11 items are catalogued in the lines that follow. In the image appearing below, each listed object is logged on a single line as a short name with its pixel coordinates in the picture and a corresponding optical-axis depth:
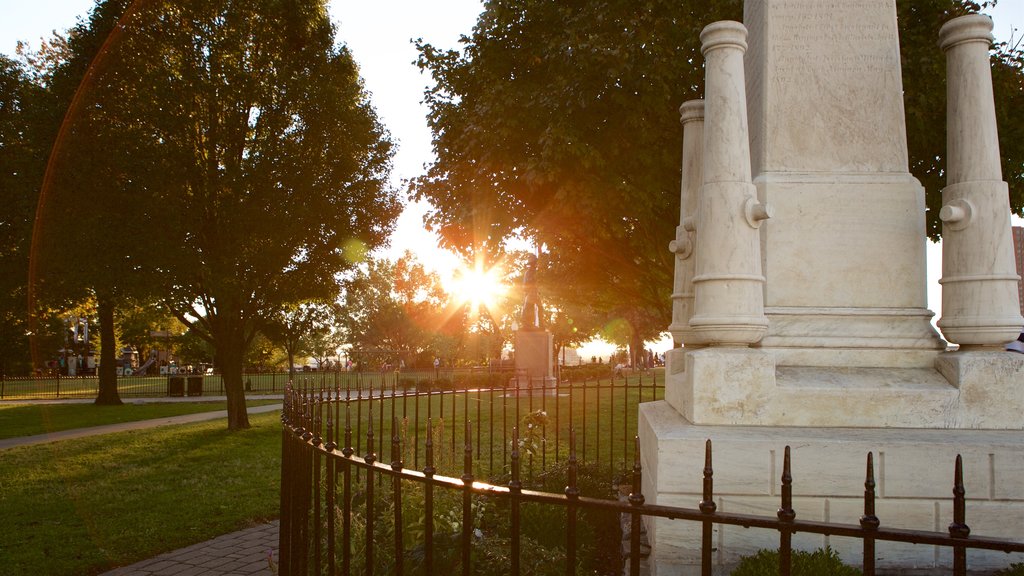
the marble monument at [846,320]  3.50
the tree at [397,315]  51.75
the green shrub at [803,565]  2.97
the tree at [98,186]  12.77
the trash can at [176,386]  29.34
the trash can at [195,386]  29.53
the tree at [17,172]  13.74
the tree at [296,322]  16.80
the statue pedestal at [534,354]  21.66
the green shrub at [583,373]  31.12
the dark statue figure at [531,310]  21.22
